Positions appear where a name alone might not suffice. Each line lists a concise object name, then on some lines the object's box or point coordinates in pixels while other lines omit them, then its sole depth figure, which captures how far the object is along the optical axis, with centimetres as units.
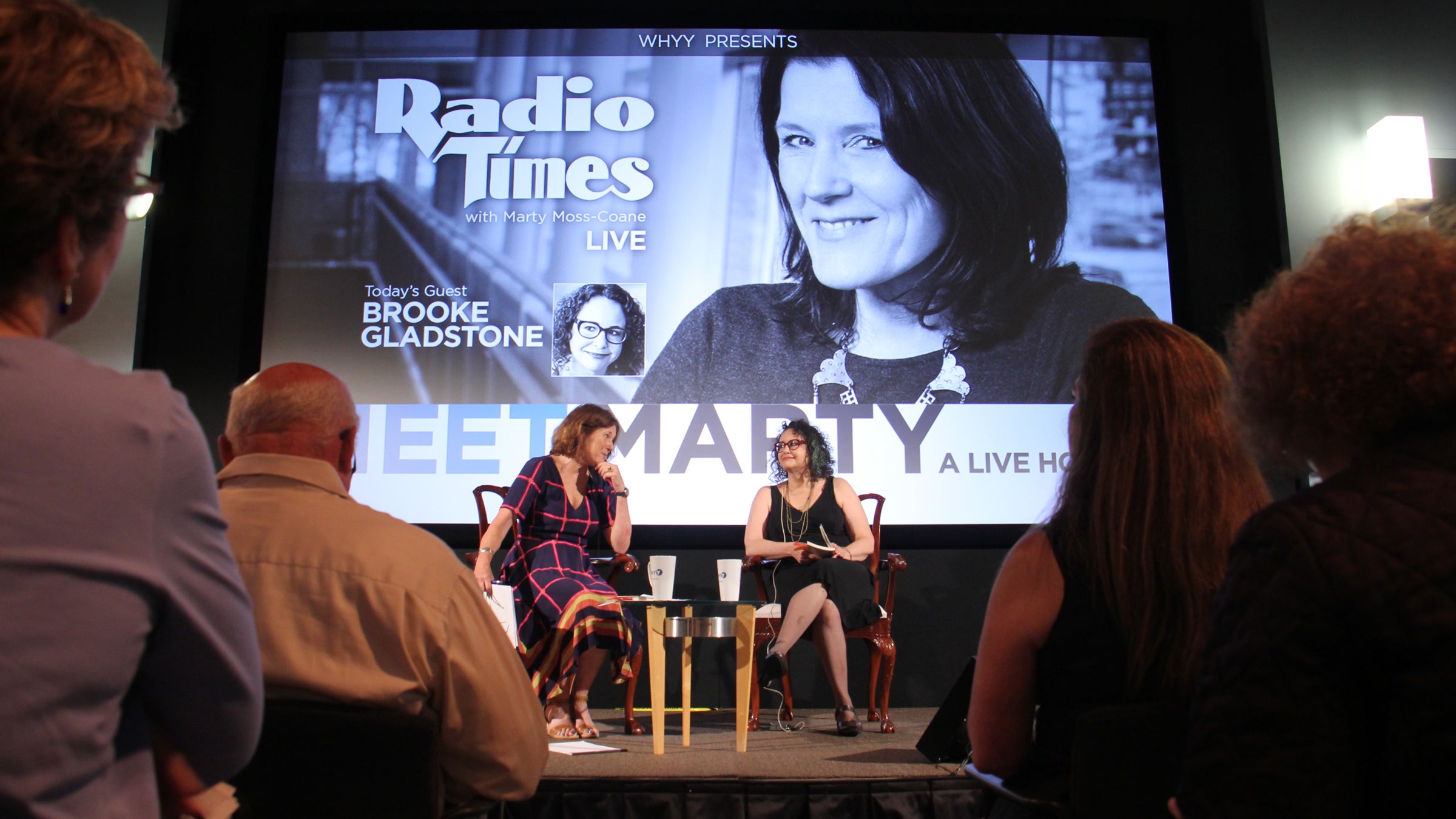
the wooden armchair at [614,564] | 386
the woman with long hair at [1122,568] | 126
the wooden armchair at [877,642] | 398
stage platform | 278
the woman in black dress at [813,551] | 404
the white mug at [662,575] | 358
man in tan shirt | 132
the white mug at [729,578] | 386
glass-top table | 332
